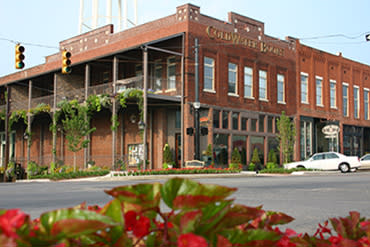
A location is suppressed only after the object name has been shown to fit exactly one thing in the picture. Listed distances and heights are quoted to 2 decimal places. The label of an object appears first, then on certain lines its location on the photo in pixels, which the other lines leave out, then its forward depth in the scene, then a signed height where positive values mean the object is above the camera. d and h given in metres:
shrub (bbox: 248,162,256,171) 30.36 -1.33
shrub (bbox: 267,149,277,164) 31.95 -0.70
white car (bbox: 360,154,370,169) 33.69 -1.03
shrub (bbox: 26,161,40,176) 29.41 -1.46
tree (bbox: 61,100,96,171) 27.02 +1.22
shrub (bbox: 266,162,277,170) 31.05 -1.23
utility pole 25.92 +1.33
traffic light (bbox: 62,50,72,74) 19.47 +3.62
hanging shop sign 33.47 +1.32
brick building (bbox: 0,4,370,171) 27.55 +3.89
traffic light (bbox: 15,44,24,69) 18.89 +3.73
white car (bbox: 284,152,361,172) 30.16 -1.04
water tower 37.88 +11.07
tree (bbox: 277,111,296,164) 31.62 +0.90
